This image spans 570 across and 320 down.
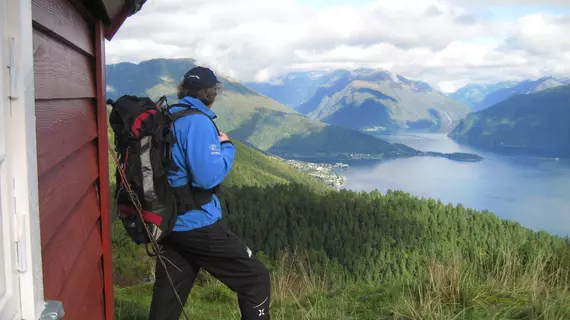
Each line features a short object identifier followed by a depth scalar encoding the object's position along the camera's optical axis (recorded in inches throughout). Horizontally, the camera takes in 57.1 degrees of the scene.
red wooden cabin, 43.9
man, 109.4
